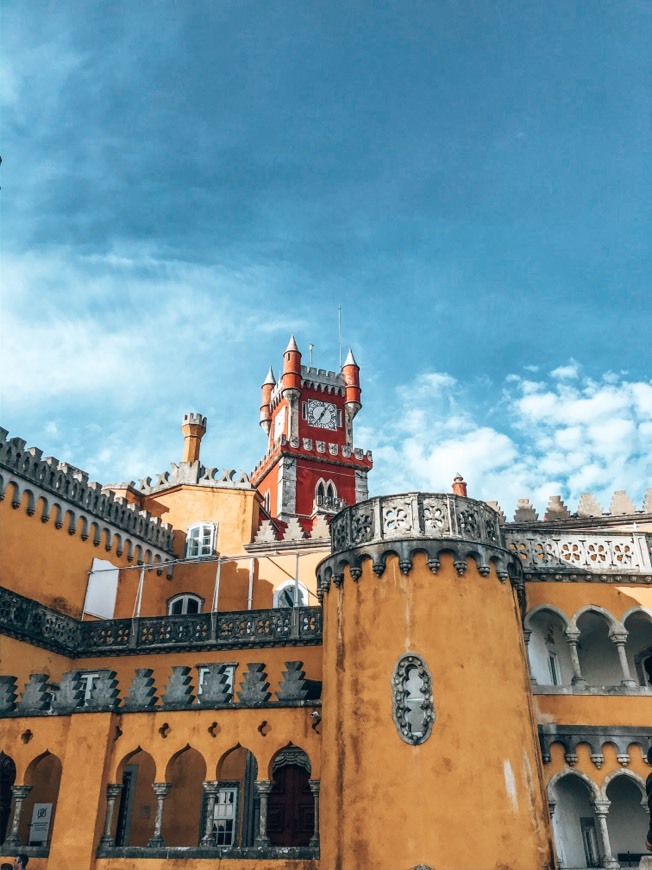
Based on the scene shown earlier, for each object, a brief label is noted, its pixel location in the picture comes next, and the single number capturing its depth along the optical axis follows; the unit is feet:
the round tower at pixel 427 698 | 43.29
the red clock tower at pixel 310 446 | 176.24
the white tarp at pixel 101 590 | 86.98
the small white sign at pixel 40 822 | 60.18
